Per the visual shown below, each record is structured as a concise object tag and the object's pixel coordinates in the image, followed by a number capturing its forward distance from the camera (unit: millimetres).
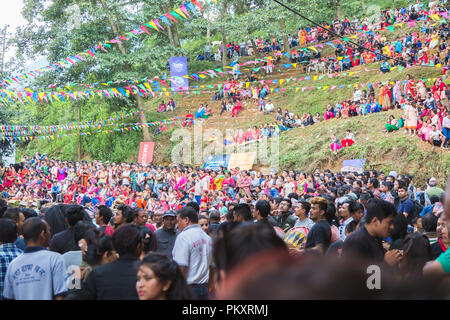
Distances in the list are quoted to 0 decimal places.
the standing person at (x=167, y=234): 5730
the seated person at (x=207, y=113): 26562
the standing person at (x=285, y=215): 6891
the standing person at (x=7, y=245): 4047
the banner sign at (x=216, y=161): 20719
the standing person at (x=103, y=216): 5703
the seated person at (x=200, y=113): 26581
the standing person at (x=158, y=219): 7574
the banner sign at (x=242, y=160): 19969
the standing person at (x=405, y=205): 7903
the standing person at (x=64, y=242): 4625
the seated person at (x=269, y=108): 25094
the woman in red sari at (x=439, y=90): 16650
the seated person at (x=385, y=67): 21031
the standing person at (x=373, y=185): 10142
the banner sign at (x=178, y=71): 23297
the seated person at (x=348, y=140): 17828
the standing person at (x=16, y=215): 5473
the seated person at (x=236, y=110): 25816
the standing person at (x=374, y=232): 3552
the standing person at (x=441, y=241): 4047
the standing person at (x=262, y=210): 5863
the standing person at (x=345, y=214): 5972
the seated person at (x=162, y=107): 29094
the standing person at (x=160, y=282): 2727
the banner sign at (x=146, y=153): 24906
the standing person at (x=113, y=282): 3217
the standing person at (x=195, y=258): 4469
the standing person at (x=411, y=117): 15891
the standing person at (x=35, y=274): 3533
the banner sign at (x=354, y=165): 15844
